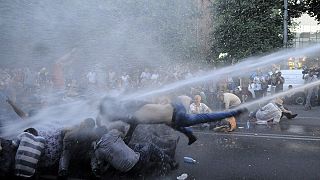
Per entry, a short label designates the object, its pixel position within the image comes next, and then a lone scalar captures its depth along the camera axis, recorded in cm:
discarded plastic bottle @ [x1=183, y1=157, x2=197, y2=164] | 510
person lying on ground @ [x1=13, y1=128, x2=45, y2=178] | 432
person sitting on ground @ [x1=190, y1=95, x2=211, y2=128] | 779
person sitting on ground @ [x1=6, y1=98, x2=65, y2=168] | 458
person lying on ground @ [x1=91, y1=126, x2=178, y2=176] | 443
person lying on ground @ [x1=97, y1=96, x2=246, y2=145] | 455
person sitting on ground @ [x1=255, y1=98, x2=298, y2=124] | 839
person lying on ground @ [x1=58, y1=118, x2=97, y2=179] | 457
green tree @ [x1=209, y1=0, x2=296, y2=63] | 1346
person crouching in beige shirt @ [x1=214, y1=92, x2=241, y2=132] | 750
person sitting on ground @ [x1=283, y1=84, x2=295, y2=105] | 1148
